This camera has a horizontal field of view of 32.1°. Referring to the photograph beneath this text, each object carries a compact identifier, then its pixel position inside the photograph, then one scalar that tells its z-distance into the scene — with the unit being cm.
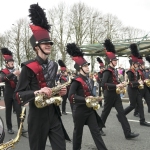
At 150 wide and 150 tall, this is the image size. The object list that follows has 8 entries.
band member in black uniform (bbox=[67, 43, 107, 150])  494
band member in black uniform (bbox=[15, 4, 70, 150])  353
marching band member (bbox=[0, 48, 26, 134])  684
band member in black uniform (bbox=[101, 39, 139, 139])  640
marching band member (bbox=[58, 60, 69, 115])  1219
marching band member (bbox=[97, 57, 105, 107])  1284
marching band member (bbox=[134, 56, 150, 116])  860
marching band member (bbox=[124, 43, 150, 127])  768
